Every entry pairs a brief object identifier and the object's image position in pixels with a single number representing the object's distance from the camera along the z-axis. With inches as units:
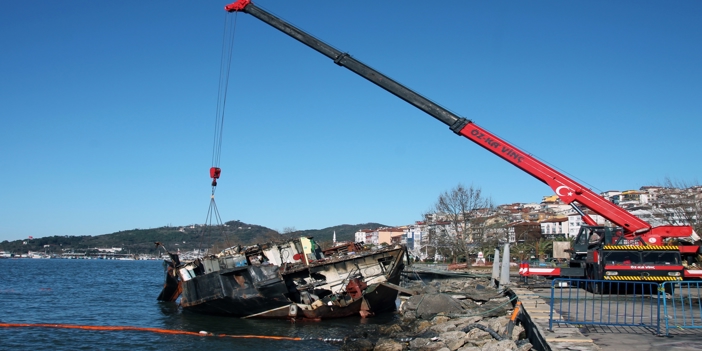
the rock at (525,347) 437.8
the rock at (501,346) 462.2
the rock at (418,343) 608.7
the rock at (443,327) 692.1
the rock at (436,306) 859.4
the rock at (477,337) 570.6
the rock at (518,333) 561.0
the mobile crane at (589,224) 743.1
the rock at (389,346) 605.0
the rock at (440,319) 779.0
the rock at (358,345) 638.5
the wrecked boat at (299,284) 924.0
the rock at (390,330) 748.6
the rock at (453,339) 572.3
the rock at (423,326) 739.7
